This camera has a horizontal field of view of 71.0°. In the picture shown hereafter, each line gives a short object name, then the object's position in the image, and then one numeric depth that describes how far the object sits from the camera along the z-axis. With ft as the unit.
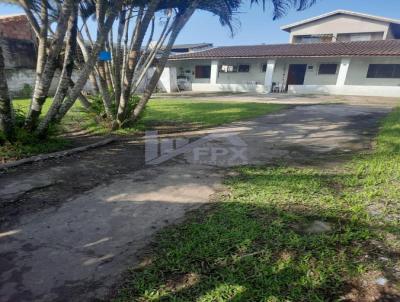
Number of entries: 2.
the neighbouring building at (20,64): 47.37
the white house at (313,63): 63.62
